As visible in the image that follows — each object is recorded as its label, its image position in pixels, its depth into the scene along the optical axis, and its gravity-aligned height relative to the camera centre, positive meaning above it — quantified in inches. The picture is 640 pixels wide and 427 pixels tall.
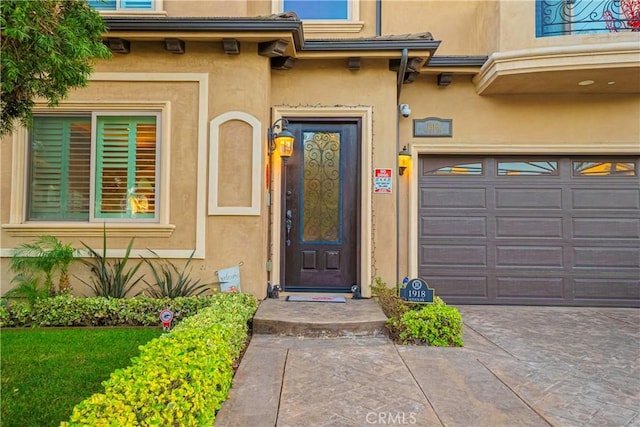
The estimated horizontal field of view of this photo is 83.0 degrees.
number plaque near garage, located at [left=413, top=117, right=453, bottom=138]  218.5 +62.0
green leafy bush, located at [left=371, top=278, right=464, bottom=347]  141.6 -38.5
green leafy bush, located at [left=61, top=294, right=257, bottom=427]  68.4 -34.0
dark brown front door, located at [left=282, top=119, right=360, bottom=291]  200.2 +10.9
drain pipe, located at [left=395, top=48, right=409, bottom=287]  188.3 +59.6
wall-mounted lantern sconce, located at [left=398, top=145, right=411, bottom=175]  211.6 +41.4
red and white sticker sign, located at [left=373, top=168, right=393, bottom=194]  198.2 +26.5
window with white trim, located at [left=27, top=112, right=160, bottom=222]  186.1 +30.1
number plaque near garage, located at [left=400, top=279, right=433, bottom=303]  151.9 -26.6
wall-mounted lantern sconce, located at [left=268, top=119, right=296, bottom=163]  187.6 +46.4
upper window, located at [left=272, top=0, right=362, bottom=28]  220.7 +134.4
